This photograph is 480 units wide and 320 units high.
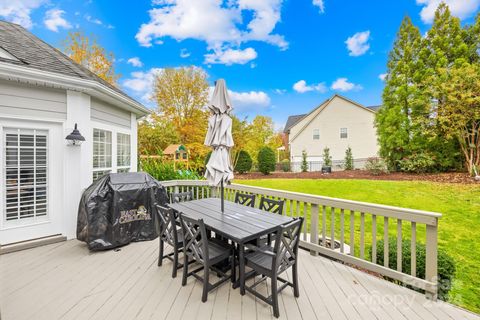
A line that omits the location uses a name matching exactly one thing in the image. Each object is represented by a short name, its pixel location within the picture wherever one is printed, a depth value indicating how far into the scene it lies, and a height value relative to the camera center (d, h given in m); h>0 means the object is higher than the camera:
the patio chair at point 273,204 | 3.20 -0.72
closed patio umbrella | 2.84 +0.34
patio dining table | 2.19 -0.75
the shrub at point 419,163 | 10.65 -0.18
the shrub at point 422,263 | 2.34 -1.31
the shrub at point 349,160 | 15.78 +0.00
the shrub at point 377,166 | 11.77 -0.36
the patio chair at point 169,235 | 2.55 -0.99
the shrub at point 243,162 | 14.31 -0.11
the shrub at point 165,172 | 6.05 -0.35
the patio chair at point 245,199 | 3.68 -0.74
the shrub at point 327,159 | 15.83 +0.08
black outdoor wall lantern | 3.44 +0.40
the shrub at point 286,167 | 17.59 -0.58
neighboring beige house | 17.81 +2.43
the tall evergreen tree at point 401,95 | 11.36 +3.68
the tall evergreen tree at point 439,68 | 10.38 +4.71
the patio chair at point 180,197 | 3.79 -0.69
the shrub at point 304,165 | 15.92 -0.42
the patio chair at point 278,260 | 1.96 -1.08
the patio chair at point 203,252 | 2.17 -1.08
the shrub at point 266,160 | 14.08 +0.02
